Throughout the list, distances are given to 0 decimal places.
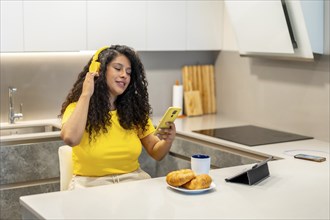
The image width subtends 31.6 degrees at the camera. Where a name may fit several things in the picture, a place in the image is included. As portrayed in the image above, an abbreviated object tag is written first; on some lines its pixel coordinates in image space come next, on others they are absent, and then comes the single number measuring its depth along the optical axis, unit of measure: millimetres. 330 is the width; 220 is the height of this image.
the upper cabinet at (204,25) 4551
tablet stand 2588
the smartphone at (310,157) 3184
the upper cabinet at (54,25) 3816
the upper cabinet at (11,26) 3717
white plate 2403
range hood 3697
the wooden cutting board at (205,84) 4883
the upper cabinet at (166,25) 4332
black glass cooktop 3766
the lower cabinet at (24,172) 3631
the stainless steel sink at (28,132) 3643
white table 2152
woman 2879
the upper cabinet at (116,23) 4069
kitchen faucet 4074
